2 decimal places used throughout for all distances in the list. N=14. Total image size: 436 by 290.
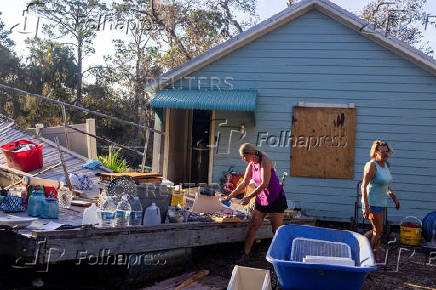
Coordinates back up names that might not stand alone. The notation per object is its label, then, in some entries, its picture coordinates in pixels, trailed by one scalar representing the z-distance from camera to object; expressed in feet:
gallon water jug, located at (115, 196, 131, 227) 19.63
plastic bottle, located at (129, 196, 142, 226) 19.98
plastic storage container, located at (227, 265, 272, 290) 17.29
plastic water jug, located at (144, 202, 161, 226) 20.76
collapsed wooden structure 16.80
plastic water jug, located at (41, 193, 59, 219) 19.97
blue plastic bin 15.10
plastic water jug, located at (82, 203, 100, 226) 19.73
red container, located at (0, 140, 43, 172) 31.50
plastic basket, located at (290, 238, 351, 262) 18.60
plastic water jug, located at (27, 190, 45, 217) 19.98
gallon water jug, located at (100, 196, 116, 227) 19.52
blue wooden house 33.47
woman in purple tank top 22.56
